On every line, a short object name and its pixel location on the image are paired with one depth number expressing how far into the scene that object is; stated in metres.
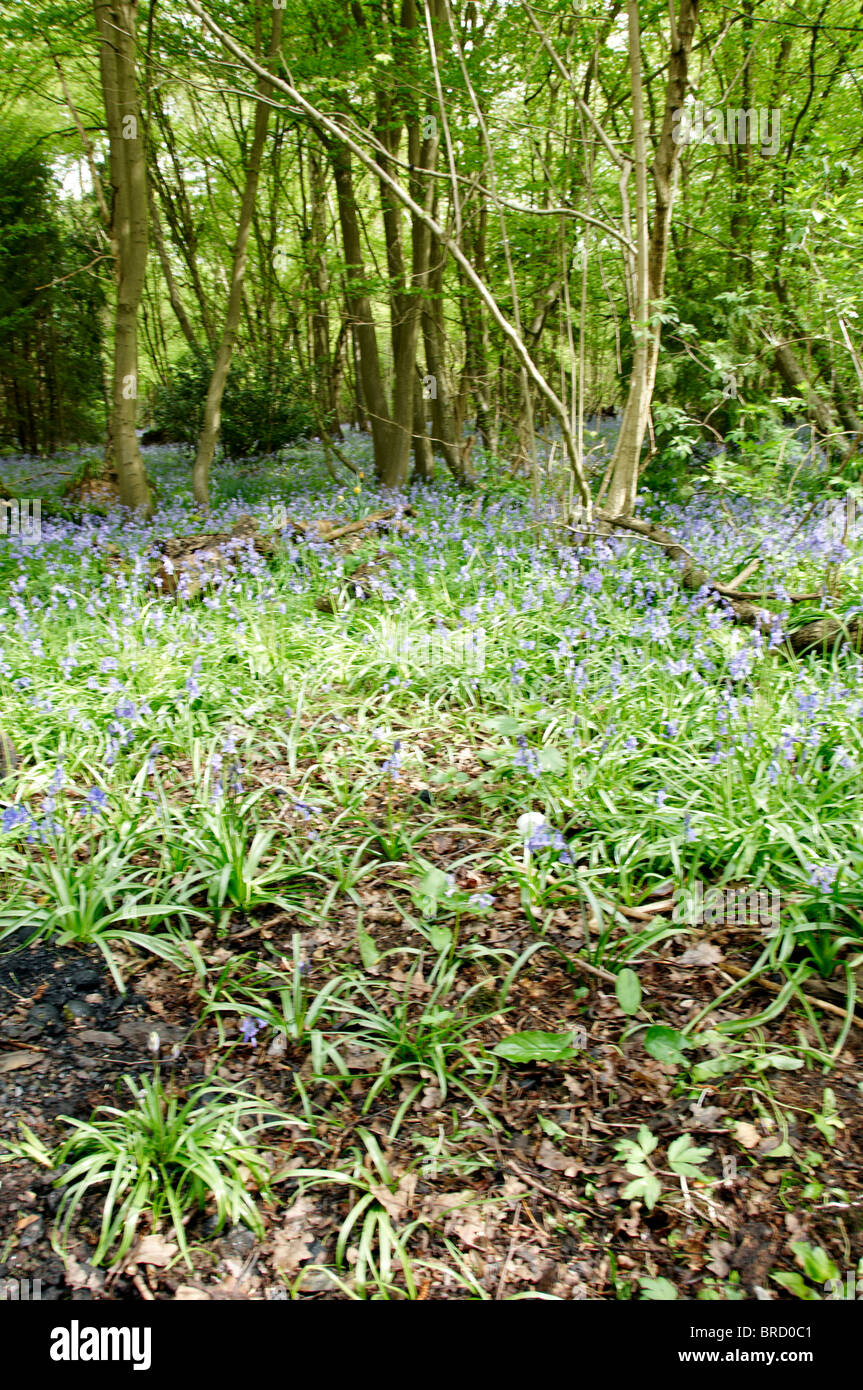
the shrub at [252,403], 11.78
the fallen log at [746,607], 3.74
